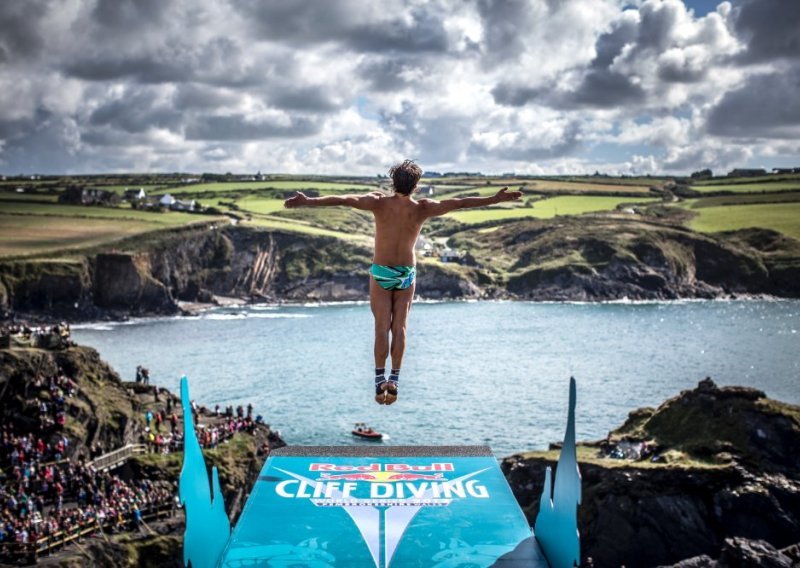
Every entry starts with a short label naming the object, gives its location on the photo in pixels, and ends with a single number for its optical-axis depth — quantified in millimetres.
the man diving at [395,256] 11266
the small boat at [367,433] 59062
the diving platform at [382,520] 11930
